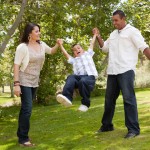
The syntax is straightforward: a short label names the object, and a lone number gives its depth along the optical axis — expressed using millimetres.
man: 6605
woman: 6641
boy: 6961
